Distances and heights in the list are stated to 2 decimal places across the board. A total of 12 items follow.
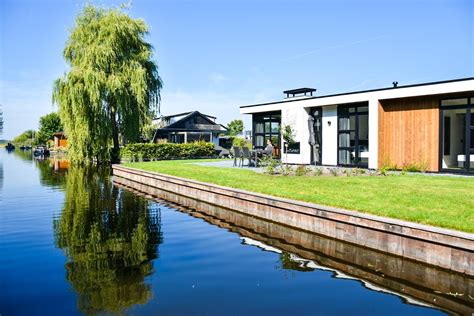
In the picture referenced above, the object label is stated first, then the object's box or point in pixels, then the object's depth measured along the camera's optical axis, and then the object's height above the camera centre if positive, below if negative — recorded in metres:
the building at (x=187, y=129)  43.72 +2.07
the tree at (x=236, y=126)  86.12 +4.73
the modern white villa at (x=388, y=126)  13.91 +0.78
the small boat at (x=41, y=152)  50.31 -0.37
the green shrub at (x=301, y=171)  12.93 -0.73
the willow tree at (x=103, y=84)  25.17 +3.91
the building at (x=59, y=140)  64.00 +1.36
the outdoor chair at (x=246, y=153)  17.40 -0.22
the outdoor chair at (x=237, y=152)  17.78 -0.18
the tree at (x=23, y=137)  134.25 +3.90
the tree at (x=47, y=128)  87.12 +4.38
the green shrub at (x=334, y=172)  12.60 -0.75
